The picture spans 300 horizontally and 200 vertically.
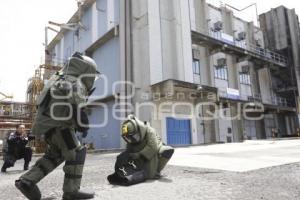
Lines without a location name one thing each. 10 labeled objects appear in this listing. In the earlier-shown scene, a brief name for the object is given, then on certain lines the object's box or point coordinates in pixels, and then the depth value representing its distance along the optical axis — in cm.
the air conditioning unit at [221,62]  2227
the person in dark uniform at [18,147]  653
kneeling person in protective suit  380
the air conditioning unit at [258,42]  2835
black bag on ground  369
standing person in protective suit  278
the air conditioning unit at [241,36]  2538
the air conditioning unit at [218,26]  2255
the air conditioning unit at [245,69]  2495
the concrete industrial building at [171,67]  1708
